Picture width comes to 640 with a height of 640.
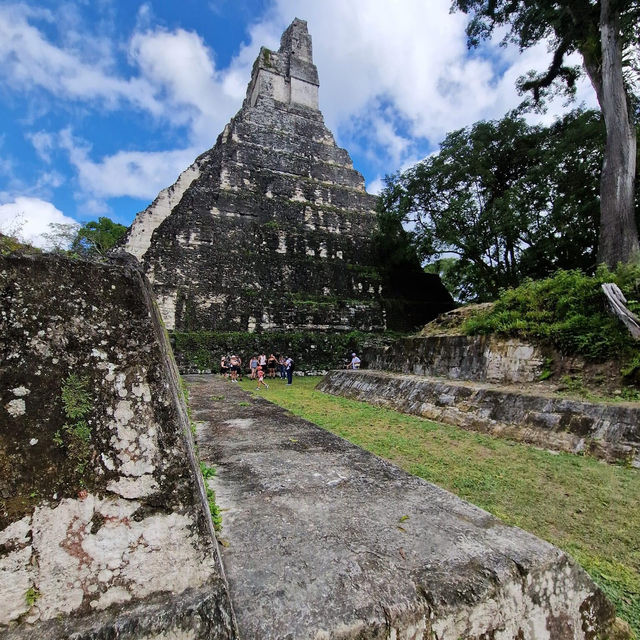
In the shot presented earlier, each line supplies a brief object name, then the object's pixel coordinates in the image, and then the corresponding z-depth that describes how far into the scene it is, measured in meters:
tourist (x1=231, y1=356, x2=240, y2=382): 10.95
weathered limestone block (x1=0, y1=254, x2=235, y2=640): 0.86
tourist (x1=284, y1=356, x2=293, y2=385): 11.57
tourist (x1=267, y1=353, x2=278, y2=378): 13.16
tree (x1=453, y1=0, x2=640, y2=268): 9.04
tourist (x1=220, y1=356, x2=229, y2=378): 12.82
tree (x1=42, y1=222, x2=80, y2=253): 24.88
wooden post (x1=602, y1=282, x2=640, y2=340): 4.47
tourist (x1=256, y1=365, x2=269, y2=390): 10.18
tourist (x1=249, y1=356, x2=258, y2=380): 11.83
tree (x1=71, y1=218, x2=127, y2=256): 26.02
